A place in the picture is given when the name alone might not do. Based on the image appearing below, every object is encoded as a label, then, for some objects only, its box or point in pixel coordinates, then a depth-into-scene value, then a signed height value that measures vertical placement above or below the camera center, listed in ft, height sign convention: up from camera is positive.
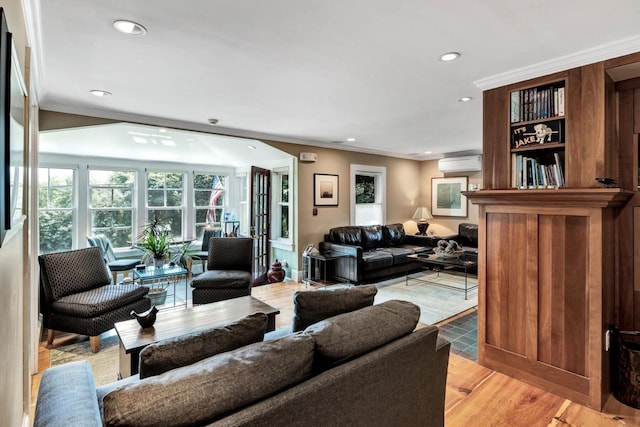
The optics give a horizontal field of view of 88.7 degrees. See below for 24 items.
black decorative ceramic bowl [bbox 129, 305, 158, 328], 7.20 -2.30
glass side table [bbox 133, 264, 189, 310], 12.29 -2.30
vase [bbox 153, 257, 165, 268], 13.01 -1.90
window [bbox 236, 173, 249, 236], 22.74 +0.95
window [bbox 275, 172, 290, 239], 19.15 +0.50
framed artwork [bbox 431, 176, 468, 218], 22.22 +1.24
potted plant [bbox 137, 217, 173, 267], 12.91 -1.38
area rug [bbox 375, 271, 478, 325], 12.87 -3.72
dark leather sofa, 16.92 -2.06
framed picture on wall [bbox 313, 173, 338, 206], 18.53 +1.43
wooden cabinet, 6.97 -0.82
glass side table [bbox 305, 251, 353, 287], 17.06 -2.67
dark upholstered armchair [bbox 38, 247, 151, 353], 9.60 -2.58
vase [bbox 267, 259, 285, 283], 17.70 -3.23
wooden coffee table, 6.54 -2.56
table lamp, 22.95 -0.19
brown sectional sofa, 3.03 -1.92
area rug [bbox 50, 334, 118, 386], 8.44 -4.10
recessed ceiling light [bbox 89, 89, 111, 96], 9.75 +3.67
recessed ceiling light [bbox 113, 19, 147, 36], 6.01 +3.53
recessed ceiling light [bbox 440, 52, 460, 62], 7.33 +3.59
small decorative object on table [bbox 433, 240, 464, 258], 16.12 -1.81
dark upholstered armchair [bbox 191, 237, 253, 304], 12.44 -2.36
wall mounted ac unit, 20.65 +3.31
